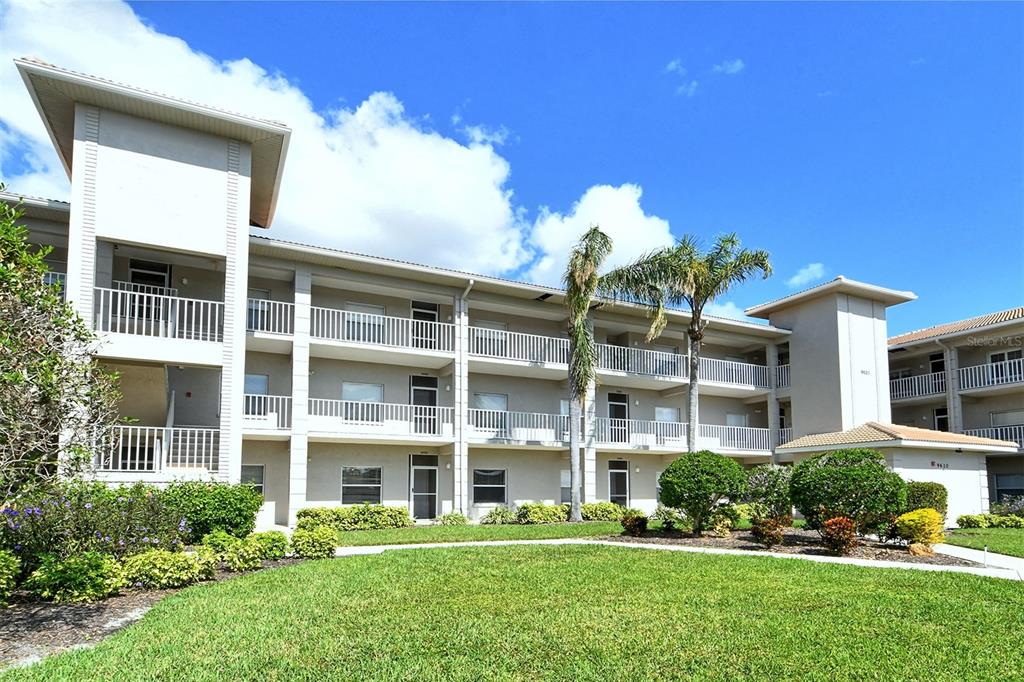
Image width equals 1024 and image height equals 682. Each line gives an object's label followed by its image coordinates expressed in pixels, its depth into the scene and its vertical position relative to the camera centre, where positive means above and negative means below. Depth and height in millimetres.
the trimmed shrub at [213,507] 13266 -1625
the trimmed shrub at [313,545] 13039 -2263
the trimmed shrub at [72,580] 9172 -2055
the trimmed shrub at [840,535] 13344 -2114
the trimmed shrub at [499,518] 21656 -2913
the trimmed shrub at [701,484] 15969 -1370
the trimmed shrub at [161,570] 10133 -2138
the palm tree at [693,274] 24031 +5077
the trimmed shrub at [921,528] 13797 -2043
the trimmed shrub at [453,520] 21375 -2942
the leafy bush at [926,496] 18391 -1897
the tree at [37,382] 7316 +428
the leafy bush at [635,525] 16547 -2400
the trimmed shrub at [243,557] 11461 -2192
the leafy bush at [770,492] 17125 -1858
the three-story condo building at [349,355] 15922 +2153
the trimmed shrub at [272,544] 12359 -2170
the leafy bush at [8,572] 9078 -1953
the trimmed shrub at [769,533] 14430 -2231
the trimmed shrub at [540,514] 21656 -2824
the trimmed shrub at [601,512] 23219 -2954
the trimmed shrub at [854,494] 14242 -1446
